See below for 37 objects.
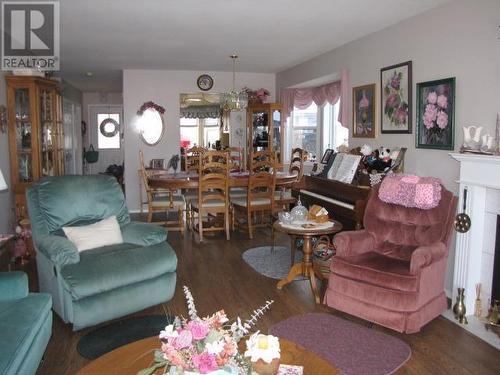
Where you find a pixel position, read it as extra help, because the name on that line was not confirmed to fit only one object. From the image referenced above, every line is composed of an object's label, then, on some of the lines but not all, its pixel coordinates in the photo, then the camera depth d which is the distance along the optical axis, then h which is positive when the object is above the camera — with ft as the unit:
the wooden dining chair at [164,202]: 19.49 -2.55
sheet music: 14.62 -0.79
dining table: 18.03 -1.50
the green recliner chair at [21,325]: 6.16 -2.80
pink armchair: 9.66 -2.79
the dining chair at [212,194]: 17.48 -2.09
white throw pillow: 10.68 -2.23
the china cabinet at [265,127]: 24.97 +0.95
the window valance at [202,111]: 29.99 +2.19
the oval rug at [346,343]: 8.52 -4.17
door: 37.55 +0.86
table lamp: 9.12 -0.85
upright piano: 13.12 -1.74
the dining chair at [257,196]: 18.31 -2.17
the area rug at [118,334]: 9.11 -4.17
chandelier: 22.52 +2.22
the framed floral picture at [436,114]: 11.90 +0.84
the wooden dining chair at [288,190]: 19.49 -2.18
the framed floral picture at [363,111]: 15.88 +1.21
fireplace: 10.49 -3.01
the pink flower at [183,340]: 4.38 -1.93
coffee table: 5.73 -2.89
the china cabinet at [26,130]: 16.43 +0.49
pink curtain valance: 22.29 +2.56
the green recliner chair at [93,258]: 9.55 -2.61
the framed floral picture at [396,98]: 13.80 +1.49
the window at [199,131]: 31.17 +0.88
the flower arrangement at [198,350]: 4.38 -2.06
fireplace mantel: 10.61 -2.18
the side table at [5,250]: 10.64 -2.64
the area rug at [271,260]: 14.14 -4.02
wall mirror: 24.70 +1.16
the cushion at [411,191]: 10.65 -1.13
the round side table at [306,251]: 11.73 -2.97
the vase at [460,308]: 10.41 -3.83
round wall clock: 25.23 +3.48
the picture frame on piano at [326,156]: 18.53 -0.50
